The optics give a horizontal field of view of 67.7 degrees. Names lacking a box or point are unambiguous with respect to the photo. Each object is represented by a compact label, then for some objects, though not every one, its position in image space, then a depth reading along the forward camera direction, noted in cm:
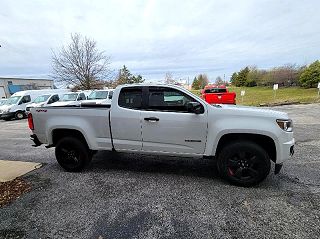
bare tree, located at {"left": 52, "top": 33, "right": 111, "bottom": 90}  3188
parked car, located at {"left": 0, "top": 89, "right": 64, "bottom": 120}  1781
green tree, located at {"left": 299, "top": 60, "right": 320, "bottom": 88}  3812
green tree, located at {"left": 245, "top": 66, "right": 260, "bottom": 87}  5963
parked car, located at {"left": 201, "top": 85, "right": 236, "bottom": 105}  1528
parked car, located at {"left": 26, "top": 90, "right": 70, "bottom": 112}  1852
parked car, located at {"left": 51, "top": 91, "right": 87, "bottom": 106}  1887
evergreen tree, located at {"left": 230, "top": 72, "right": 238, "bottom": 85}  6785
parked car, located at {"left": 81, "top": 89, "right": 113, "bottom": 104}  1841
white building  4691
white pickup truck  402
